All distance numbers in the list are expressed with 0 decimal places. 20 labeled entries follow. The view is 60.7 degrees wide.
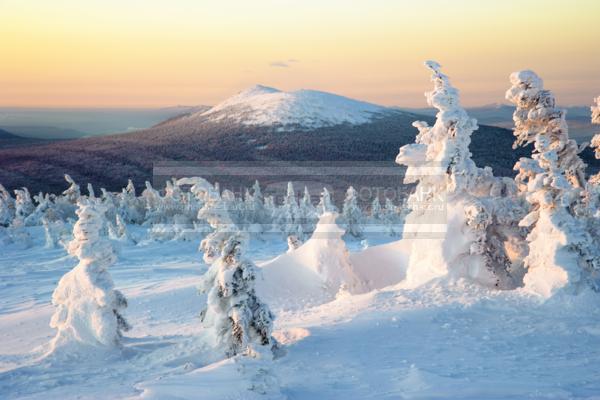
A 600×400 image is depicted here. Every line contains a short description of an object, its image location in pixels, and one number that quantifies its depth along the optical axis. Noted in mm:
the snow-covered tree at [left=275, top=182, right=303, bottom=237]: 44500
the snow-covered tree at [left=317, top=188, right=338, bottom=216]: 34278
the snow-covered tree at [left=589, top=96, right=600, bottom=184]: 17328
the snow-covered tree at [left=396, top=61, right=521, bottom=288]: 15266
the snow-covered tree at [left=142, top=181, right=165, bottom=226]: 50406
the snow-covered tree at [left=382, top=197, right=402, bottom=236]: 48647
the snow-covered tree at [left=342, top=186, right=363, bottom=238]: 45719
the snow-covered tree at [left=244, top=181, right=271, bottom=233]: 49162
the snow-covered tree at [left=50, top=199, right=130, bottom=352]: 13438
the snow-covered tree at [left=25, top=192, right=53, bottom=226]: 50850
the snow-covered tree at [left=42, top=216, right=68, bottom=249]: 40156
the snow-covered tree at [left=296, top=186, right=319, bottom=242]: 45156
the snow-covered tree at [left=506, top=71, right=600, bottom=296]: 13227
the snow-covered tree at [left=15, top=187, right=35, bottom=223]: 52781
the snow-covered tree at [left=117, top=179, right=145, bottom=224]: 54719
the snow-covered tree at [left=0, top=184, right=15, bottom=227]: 48272
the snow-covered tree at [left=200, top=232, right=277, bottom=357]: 10422
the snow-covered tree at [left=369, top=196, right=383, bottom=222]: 53128
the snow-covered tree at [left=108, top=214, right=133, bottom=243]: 40500
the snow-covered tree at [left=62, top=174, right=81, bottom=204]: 58775
